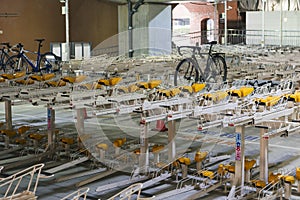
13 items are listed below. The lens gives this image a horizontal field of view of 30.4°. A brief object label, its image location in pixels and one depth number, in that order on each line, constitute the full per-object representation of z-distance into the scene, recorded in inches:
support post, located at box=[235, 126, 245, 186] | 259.0
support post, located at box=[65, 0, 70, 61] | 503.9
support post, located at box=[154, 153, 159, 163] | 313.4
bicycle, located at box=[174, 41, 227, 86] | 401.1
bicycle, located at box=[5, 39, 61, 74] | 471.8
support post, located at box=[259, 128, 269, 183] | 262.7
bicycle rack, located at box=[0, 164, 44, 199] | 283.0
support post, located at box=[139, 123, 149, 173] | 296.6
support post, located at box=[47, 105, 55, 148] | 343.3
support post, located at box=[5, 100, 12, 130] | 399.8
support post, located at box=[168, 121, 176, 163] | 301.4
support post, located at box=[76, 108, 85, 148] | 348.9
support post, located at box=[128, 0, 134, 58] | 714.2
